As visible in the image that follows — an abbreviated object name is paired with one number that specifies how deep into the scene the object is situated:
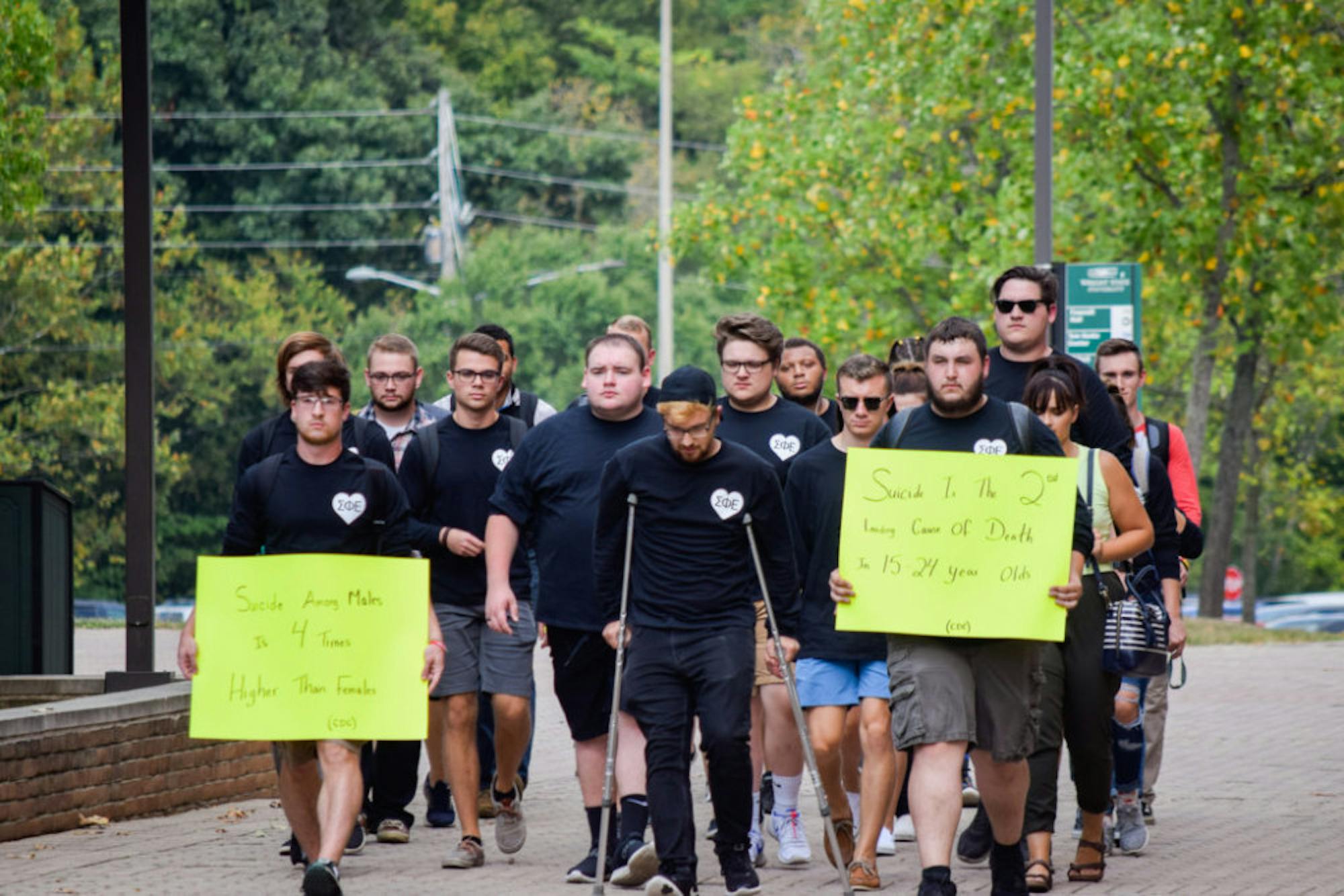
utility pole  108.00
